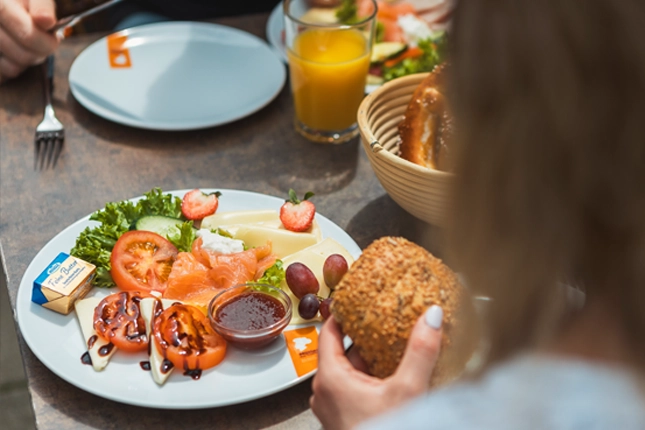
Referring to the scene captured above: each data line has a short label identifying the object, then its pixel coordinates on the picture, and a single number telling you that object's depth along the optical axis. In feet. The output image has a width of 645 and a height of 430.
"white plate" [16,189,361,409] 2.93
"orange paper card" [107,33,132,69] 4.33
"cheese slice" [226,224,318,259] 3.38
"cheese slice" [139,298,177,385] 2.97
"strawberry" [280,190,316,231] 3.42
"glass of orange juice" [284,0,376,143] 3.90
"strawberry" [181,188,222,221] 3.48
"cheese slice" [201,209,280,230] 3.44
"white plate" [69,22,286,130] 4.04
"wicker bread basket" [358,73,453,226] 3.27
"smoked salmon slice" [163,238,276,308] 3.21
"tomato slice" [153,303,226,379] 2.99
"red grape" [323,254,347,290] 3.18
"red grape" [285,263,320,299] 3.17
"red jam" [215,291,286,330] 3.06
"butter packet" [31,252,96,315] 3.11
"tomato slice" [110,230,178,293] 3.23
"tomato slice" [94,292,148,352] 3.03
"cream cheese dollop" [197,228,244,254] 3.31
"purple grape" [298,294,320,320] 3.12
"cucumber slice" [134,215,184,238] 3.41
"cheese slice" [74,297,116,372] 3.01
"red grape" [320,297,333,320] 3.11
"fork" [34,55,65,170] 3.85
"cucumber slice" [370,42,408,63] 4.36
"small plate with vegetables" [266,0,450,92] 4.34
